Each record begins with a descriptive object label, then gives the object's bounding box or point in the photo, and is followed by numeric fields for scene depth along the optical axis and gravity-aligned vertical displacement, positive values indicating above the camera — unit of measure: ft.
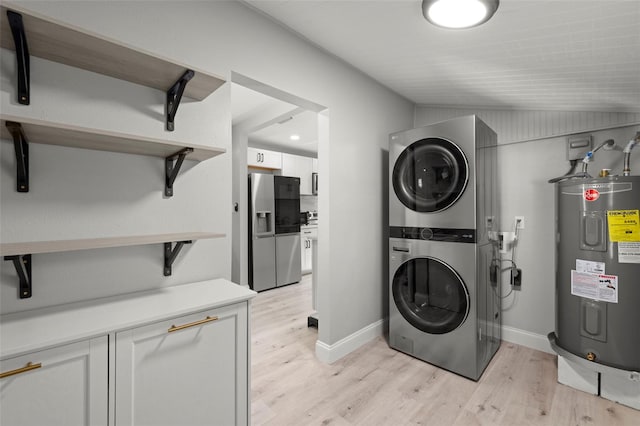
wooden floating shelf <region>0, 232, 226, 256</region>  2.90 -0.34
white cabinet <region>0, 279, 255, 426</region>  2.74 -1.62
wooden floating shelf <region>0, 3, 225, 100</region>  3.01 +1.92
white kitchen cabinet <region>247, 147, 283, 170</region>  14.57 +2.77
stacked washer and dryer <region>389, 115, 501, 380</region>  6.57 -0.86
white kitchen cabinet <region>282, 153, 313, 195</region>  16.24 +2.47
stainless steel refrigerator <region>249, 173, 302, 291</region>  13.84 -0.95
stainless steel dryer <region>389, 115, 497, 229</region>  6.54 +0.90
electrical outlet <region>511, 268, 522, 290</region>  8.45 -1.98
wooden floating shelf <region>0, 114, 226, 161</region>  2.98 +0.90
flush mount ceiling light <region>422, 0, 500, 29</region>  4.31 +3.07
